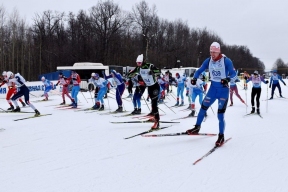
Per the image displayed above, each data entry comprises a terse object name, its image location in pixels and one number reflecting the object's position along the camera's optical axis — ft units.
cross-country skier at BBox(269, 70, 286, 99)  50.34
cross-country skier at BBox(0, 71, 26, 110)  38.16
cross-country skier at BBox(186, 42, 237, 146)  18.07
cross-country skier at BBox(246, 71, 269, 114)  33.32
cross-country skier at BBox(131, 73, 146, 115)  34.44
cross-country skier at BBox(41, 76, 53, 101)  57.07
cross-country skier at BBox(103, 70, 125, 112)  37.48
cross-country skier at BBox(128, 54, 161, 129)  23.83
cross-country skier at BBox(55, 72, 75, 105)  46.99
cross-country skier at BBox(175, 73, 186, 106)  46.44
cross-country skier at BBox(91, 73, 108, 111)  40.11
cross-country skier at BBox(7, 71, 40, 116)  35.50
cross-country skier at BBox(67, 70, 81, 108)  42.88
